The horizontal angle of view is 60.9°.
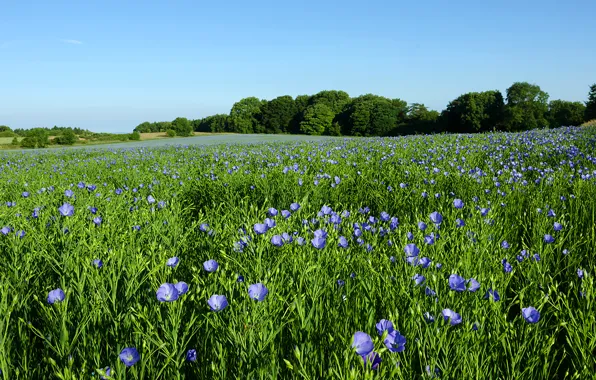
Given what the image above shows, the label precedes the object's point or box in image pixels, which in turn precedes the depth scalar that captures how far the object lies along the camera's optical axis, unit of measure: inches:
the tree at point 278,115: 2884.0
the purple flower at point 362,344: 21.4
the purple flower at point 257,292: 25.0
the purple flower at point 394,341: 22.2
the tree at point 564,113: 1850.6
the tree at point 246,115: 2885.9
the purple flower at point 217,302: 24.6
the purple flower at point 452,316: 24.6
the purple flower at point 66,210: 44.9
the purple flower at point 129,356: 21.9
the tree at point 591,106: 1570.7
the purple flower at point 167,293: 24.8
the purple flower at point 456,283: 27.5
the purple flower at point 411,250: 32.6
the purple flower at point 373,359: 21.1
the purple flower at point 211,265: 30.5
